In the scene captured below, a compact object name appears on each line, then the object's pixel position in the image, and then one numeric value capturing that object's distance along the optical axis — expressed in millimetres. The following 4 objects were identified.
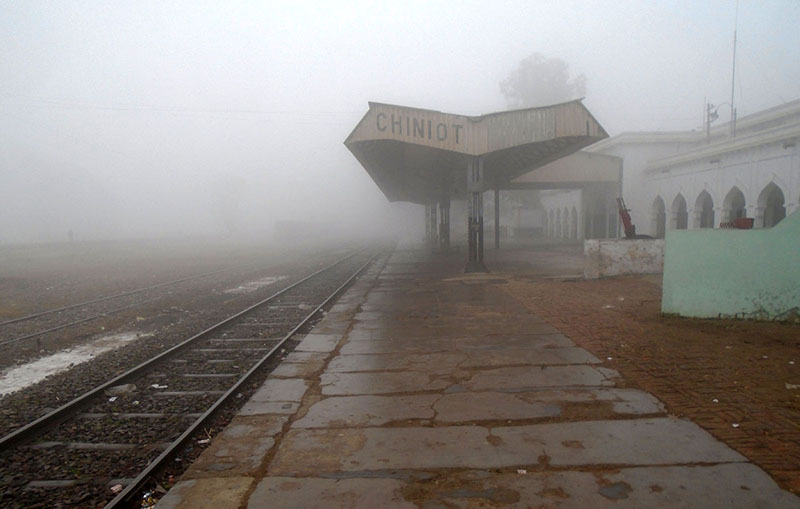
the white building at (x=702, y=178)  18641
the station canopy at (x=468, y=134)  14562
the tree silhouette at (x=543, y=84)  47125
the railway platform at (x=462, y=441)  3312
